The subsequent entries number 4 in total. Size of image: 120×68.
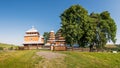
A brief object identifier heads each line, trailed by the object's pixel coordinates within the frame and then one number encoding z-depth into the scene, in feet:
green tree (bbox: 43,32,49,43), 174.90
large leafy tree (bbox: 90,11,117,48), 82.26
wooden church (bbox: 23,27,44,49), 110.54
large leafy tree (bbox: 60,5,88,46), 74.90
